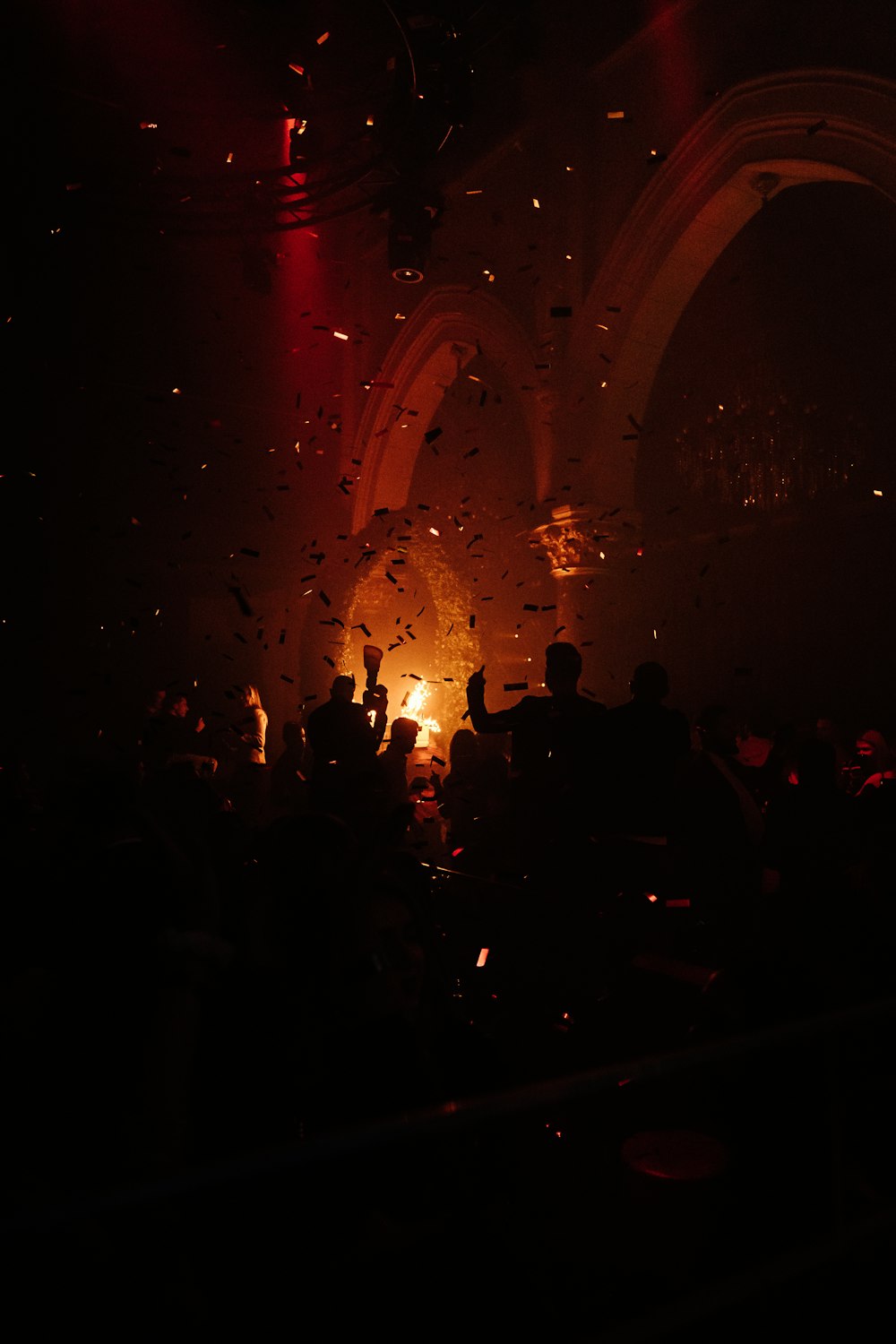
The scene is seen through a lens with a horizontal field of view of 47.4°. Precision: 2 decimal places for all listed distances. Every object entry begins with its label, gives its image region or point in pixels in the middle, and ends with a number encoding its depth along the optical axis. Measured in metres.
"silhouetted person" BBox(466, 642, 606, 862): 3.61
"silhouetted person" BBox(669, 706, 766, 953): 3.43
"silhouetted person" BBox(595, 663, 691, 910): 3.53
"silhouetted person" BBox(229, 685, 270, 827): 6.62
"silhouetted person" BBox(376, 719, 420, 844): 6.28
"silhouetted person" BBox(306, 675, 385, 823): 4.41
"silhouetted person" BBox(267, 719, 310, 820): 6.84
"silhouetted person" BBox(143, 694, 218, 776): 6.59
